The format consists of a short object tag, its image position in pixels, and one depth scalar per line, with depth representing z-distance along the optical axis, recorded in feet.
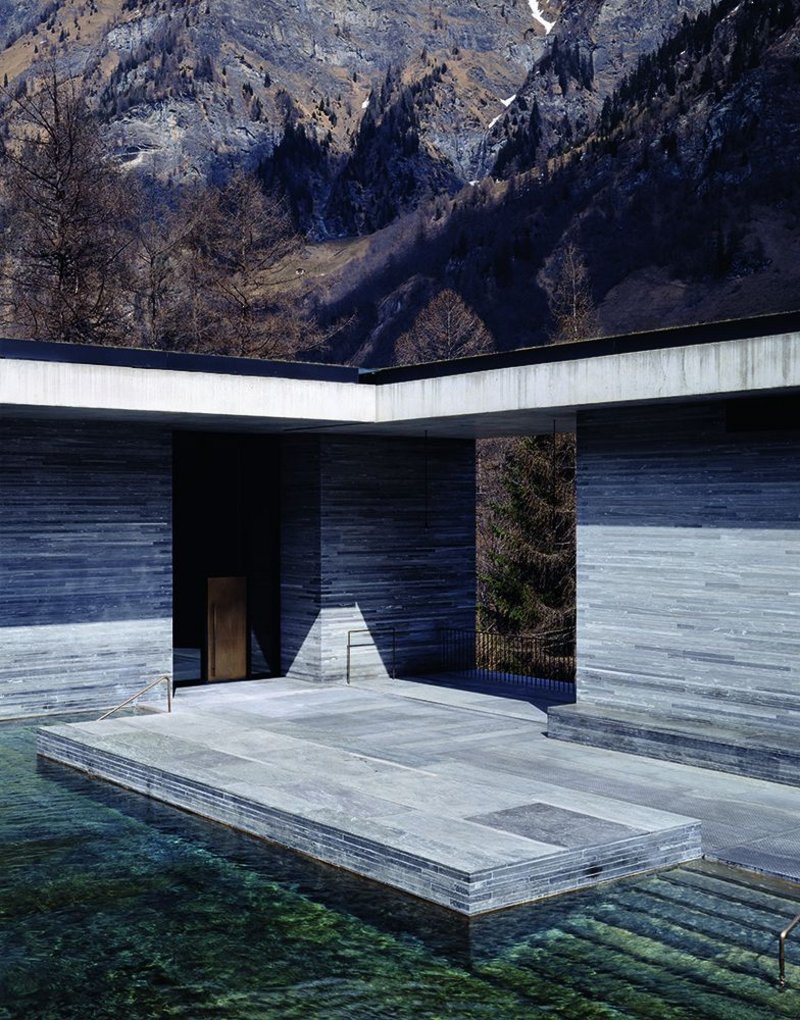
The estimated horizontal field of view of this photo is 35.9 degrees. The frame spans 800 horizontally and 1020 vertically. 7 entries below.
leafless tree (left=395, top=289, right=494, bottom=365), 195.42
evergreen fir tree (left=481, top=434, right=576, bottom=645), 99.81
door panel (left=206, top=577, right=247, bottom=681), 74.69
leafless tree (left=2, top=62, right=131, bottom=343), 122.83
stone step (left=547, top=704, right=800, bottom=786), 47.52
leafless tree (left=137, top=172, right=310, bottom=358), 141.18
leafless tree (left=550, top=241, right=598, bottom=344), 115.14
